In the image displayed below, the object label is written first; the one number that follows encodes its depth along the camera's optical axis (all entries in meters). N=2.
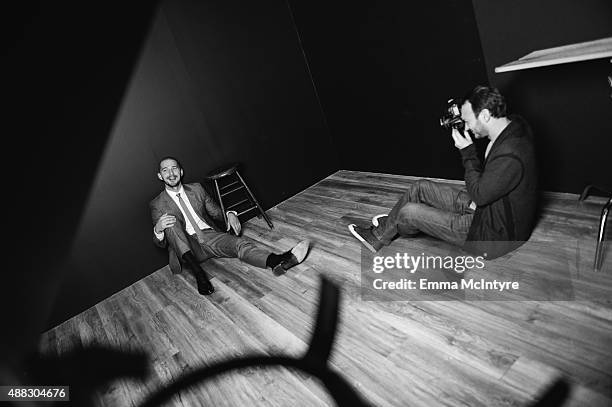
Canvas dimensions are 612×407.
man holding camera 2.14
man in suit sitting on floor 3.36
